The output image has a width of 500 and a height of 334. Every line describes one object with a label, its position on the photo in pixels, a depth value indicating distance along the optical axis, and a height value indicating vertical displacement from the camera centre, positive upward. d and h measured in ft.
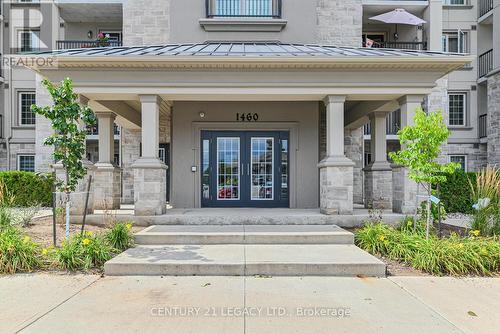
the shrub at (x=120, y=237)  22.80 -4.44
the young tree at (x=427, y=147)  23.40 +1.26
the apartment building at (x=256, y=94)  30.81 +7.26
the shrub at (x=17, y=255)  19.33 -4.79
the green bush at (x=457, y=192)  42.34 -3.05
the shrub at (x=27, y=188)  46.88 -2.66
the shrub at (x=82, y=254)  19.81 -4.82
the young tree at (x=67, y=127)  22.07 +2.48
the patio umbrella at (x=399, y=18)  48.78 +20.06
